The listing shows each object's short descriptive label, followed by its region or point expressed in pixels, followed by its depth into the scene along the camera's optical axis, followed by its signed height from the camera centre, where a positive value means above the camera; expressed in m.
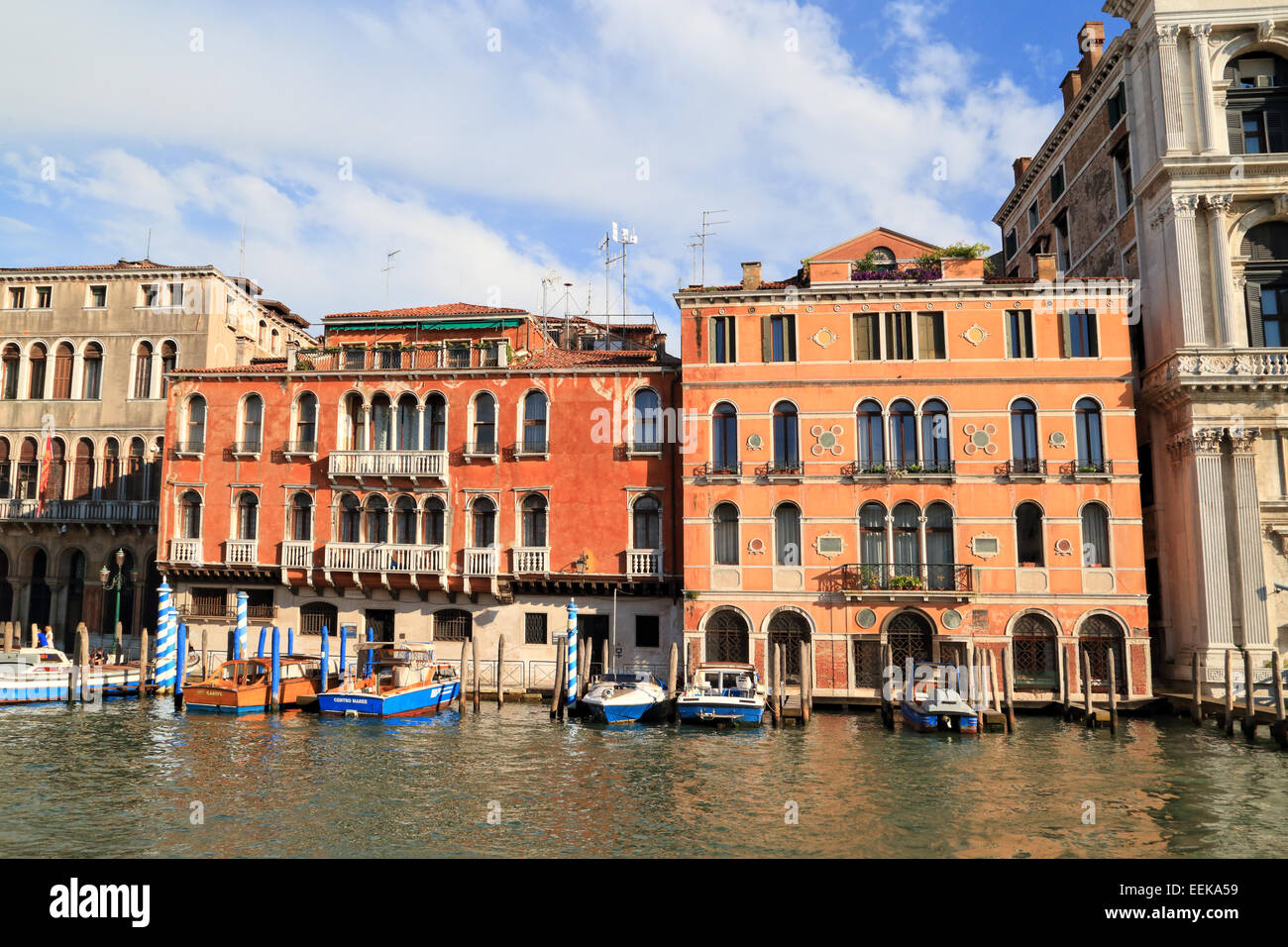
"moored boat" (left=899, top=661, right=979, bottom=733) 21.58 -3.23
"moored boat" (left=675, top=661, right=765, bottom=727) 22.47 -2.91
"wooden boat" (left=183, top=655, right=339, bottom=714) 24.34 -2.72
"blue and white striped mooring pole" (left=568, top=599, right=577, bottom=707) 24.45 -2.00
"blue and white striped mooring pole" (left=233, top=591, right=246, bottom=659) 26.43 -1.46
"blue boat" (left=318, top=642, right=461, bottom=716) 23.86 -2.81
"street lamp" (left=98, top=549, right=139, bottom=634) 30.55 +0.19
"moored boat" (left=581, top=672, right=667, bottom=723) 22.59 -2.98
